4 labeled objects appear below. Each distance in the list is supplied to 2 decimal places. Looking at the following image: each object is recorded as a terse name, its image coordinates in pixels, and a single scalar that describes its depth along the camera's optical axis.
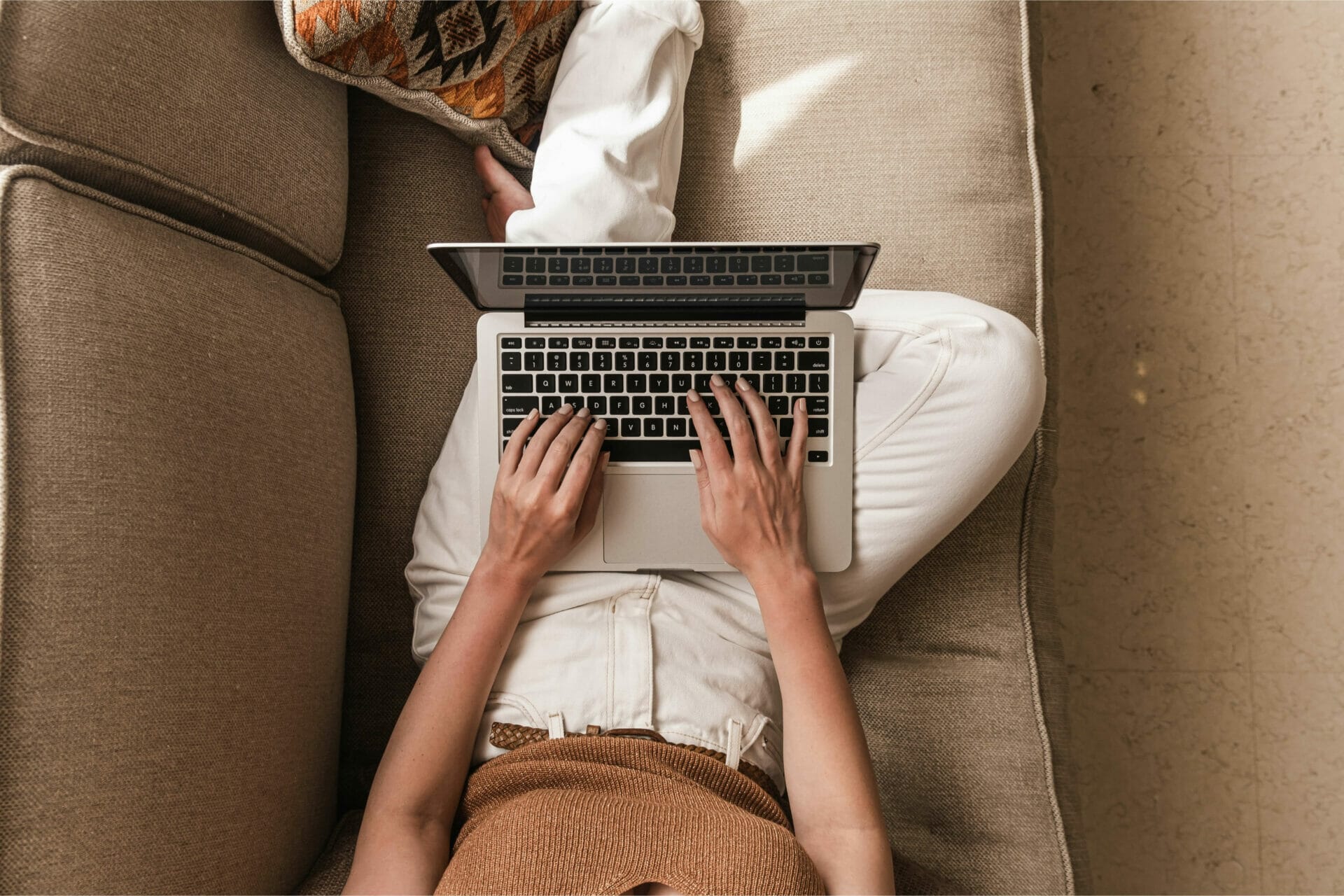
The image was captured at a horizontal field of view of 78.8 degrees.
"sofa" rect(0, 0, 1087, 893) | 0.64
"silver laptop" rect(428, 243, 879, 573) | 0.82
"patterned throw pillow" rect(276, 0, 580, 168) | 0.78
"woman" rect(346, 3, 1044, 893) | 0.78
